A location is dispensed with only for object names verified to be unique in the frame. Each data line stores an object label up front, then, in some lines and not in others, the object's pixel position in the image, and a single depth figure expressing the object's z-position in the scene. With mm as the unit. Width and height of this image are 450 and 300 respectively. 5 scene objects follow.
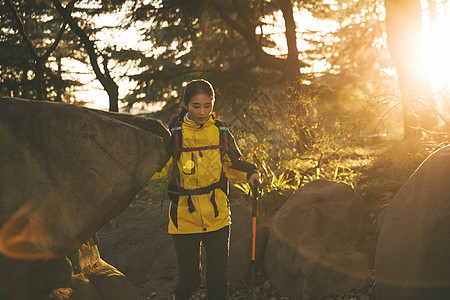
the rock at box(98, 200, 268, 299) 5656
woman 3582
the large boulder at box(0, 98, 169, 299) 2885
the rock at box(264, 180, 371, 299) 4535
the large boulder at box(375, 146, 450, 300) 3131
